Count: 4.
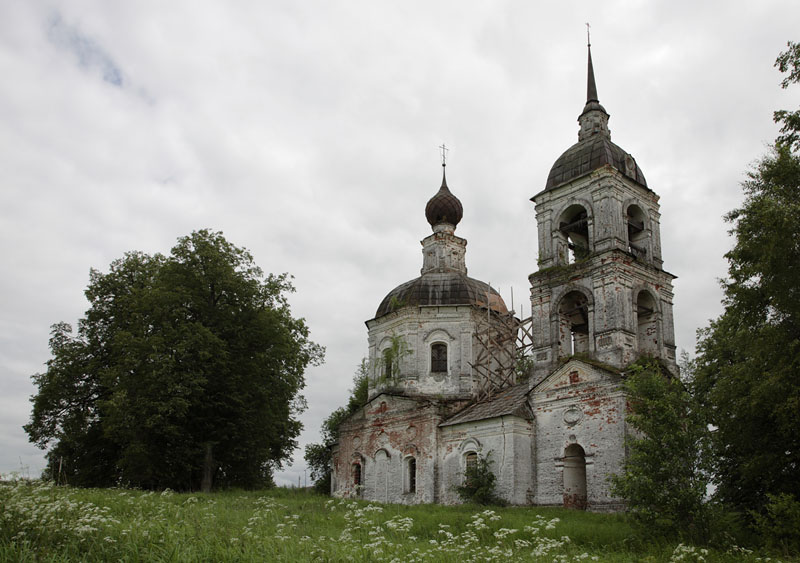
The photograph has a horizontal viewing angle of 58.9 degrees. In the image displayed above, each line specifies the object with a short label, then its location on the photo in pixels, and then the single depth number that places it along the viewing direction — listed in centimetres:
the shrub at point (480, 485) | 2156
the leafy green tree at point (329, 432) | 3419
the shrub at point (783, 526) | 1196
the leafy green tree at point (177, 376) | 2247
